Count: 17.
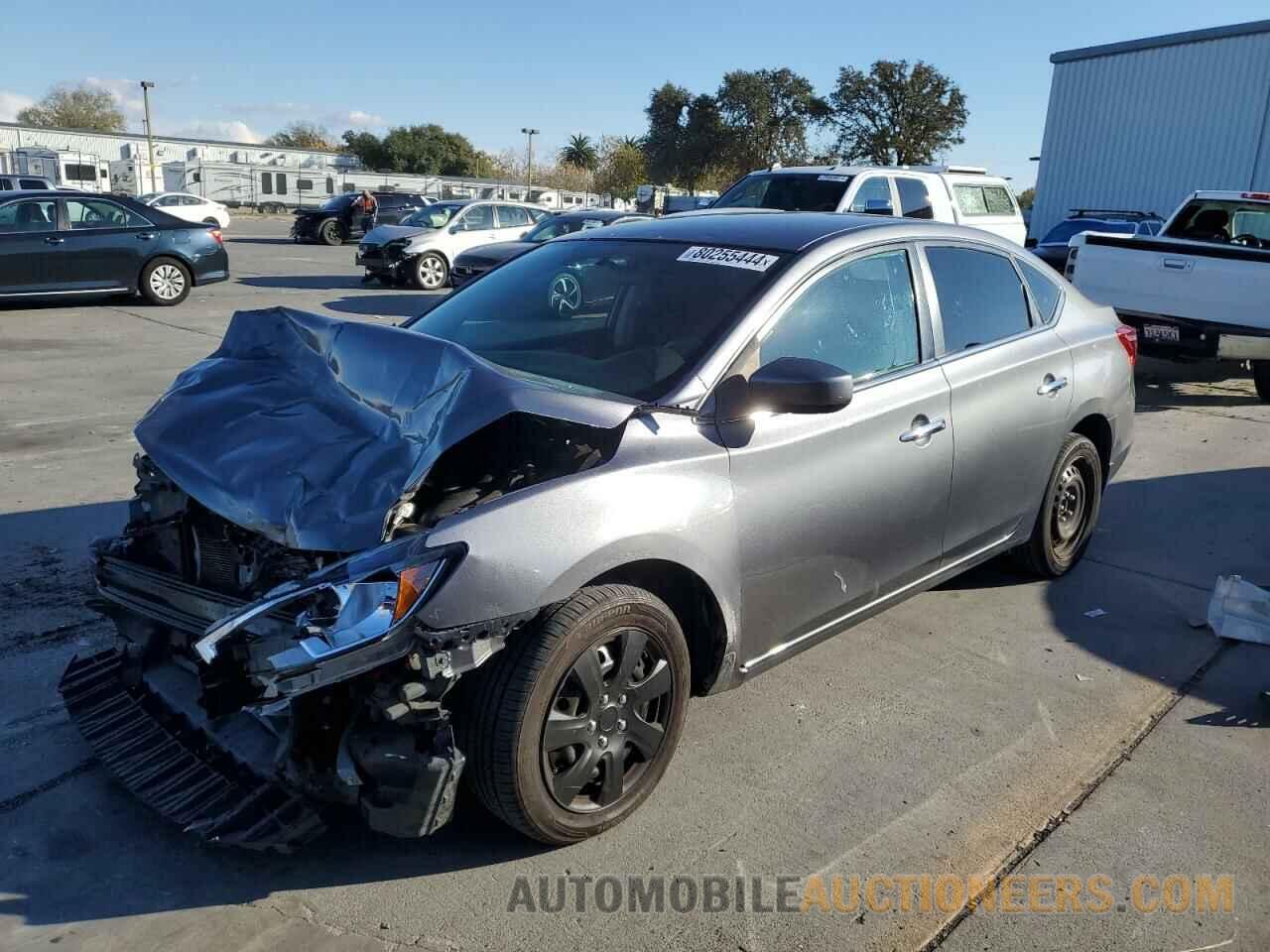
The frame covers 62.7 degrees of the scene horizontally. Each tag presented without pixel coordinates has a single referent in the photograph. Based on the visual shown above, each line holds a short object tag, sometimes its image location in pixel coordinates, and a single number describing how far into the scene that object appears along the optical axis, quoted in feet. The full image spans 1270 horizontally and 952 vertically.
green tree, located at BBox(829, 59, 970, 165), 176.86
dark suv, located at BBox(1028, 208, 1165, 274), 53.67
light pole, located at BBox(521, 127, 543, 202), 262.06
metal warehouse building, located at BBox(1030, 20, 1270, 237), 82.53
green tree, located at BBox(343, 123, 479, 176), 278.87
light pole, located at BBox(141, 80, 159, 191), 206.38
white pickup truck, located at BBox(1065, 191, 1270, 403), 30.48
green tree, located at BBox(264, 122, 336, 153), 334.73
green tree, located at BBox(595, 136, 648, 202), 250.57
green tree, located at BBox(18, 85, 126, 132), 282.15
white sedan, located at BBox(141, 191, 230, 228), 99.56
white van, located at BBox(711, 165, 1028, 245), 38.60
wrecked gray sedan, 8.54
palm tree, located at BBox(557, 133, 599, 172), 306.82
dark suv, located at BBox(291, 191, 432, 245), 99.50
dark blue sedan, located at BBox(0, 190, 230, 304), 43.80
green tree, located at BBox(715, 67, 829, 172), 195.42
